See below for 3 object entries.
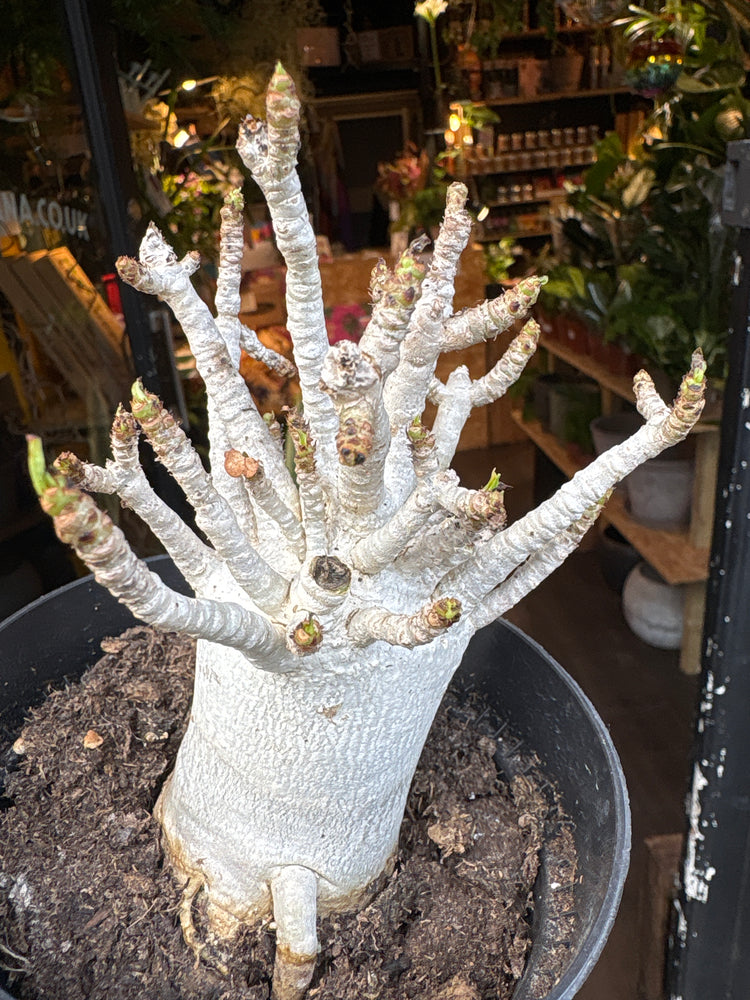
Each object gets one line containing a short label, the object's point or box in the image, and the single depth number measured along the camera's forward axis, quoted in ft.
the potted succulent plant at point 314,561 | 1.45
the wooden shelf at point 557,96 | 11.86
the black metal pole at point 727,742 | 2.10
